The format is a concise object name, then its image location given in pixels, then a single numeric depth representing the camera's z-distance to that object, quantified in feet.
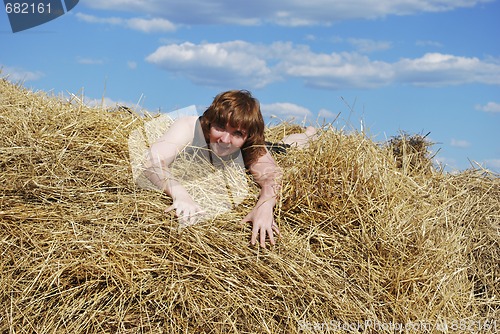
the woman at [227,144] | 10.23
